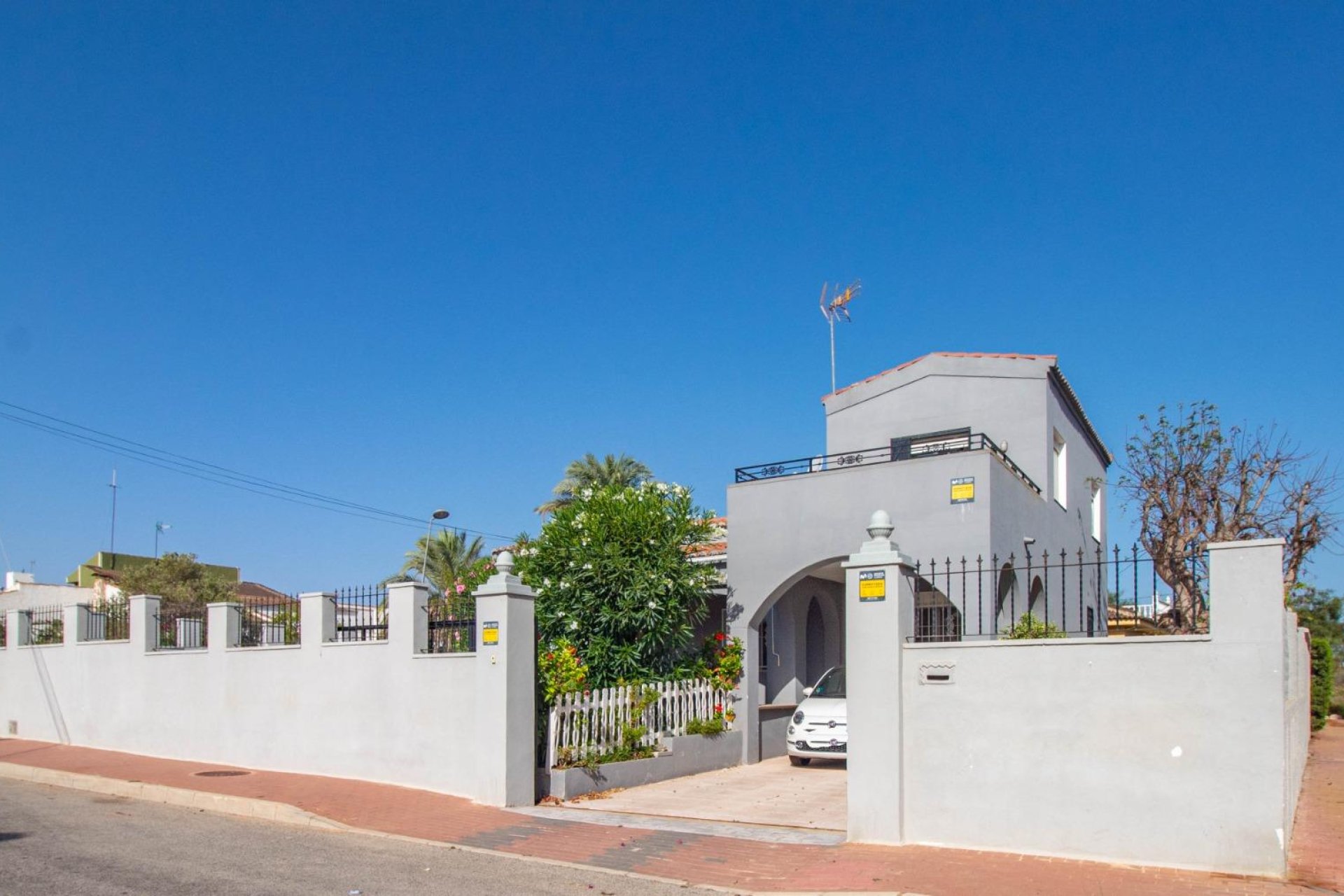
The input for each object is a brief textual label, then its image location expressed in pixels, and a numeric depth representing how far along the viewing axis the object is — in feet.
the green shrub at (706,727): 52.54
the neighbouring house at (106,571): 144.46
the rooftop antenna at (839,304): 77.05
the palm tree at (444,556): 141.28
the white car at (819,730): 53.26
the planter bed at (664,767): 42.83
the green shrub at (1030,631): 38.68
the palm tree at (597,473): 124.36
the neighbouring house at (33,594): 128.77
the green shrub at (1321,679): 74.08
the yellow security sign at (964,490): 51.70
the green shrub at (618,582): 52.54
